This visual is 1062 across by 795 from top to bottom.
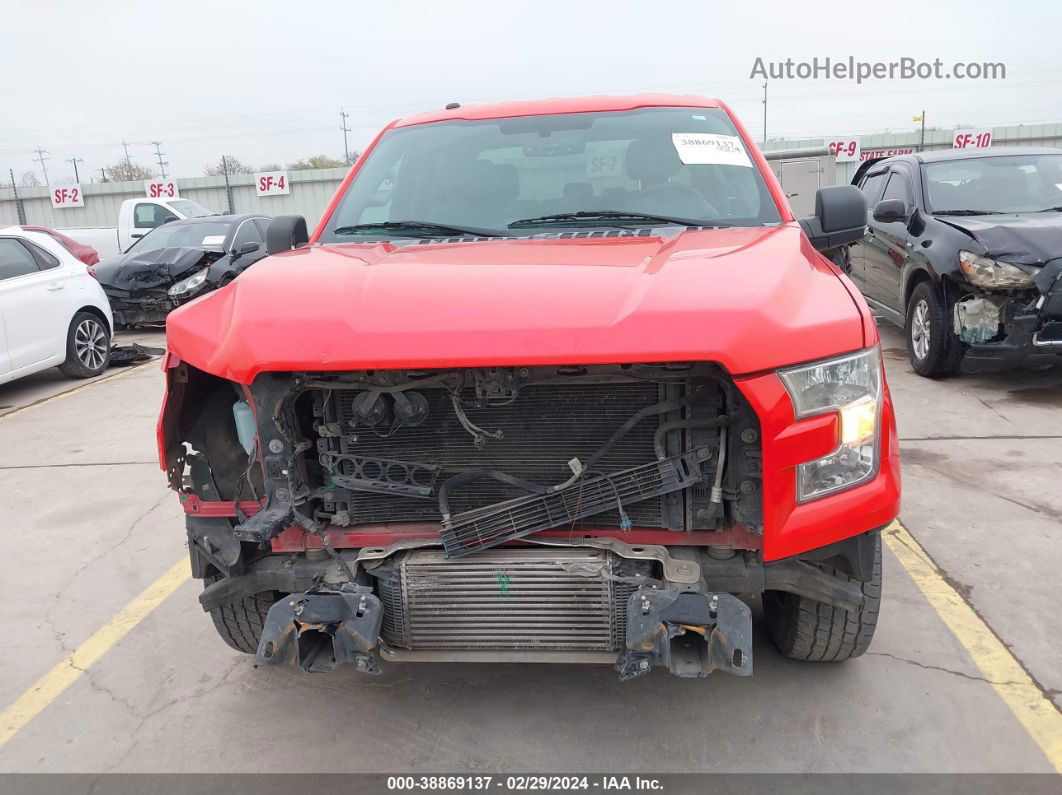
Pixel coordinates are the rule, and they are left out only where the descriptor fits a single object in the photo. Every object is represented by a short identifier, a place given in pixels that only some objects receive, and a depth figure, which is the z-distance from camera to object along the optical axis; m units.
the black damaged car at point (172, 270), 10.69
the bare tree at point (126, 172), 55.59
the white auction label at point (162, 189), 25.36
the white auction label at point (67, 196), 26.16
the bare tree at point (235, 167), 49.82
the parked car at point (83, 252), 9.91
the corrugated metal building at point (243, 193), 25.69
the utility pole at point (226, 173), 24.89
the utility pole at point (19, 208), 26.36
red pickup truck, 2.11
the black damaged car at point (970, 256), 5.77
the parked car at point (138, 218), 15.56
